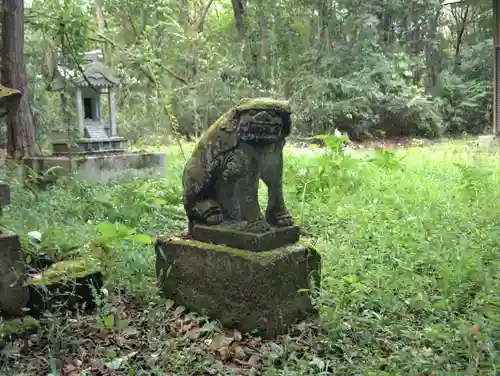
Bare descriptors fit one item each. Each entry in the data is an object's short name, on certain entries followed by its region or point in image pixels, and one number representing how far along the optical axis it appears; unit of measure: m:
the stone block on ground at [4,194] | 2.76
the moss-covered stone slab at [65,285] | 2.92
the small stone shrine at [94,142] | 7.69
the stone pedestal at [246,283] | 2.86
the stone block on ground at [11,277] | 2.74
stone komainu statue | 2.86
